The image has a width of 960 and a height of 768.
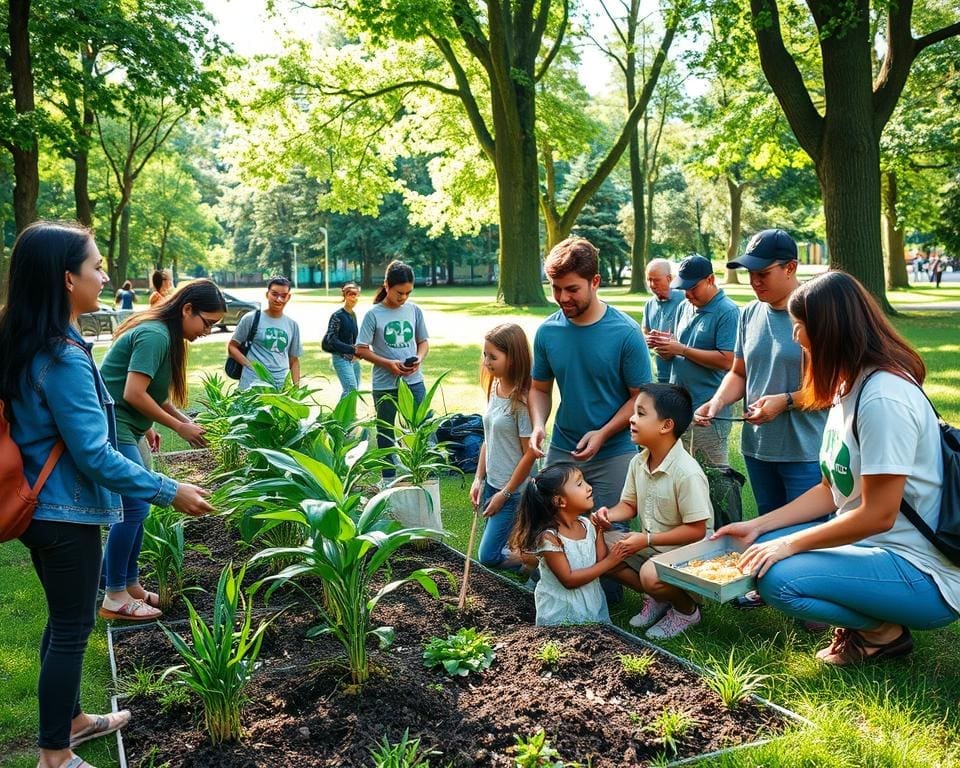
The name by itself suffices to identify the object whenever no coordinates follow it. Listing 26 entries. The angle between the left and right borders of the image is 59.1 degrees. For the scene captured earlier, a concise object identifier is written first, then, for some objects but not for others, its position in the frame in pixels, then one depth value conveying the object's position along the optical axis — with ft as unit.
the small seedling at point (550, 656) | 11.44
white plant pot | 17.30
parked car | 86.74
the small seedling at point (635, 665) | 11.02
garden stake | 13.33
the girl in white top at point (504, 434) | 15.65
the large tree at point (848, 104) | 37.37
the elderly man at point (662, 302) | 19.03
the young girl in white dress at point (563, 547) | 12.79
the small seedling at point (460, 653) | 11.33
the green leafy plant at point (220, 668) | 9.45
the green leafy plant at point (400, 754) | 8.40
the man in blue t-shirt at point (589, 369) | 13.53
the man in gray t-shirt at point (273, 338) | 23.52
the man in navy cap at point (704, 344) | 16.40
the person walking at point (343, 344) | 25.34
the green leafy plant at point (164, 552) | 13.92
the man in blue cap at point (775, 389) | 13.67
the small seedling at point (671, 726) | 9.47
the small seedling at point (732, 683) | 10.17
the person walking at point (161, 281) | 29.78
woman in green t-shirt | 13.57
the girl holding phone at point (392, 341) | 22.03
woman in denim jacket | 8.86
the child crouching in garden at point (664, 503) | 12.97
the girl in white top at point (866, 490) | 10.20
